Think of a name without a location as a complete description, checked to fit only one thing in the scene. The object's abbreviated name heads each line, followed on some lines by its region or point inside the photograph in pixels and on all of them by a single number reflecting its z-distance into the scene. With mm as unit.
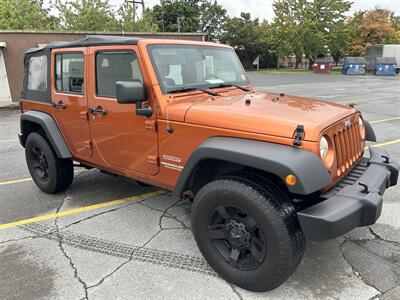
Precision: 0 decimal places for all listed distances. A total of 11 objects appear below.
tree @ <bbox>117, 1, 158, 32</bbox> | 24250
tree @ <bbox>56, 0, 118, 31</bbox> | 22672
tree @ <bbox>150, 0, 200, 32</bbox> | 55781
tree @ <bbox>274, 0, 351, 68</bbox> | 41000
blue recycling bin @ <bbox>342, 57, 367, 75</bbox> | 34781
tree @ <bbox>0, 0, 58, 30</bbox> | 21875
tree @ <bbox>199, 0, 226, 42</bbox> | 62969
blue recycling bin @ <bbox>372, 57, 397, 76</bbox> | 33000
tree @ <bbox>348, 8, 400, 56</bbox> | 45156
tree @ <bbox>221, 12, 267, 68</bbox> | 51625
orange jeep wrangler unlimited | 2439
